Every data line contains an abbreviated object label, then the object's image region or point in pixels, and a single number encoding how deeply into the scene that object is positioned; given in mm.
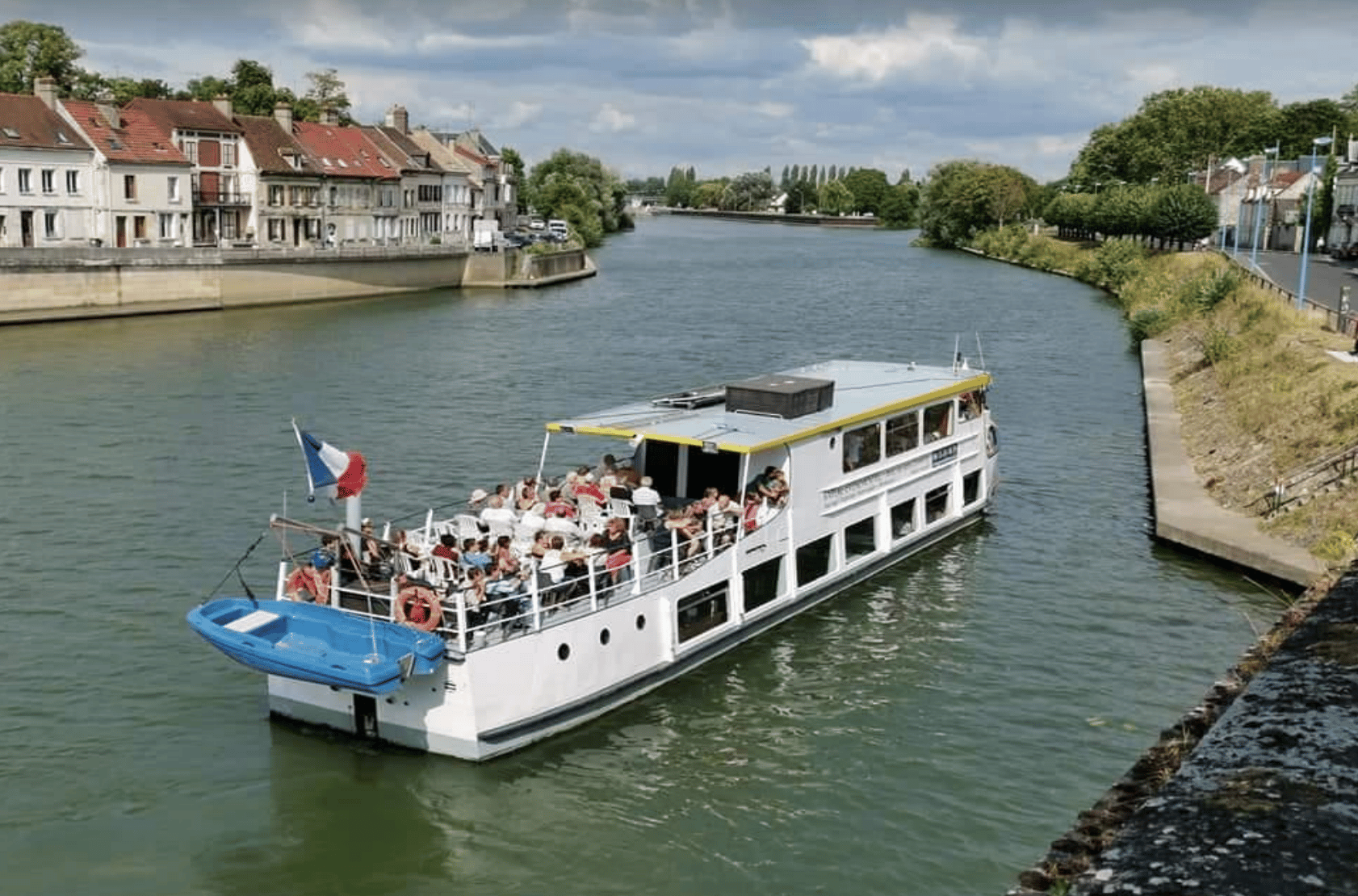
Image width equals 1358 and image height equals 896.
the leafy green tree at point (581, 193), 143375
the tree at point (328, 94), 140000
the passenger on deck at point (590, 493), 21172
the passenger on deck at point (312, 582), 17734
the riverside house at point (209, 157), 83562
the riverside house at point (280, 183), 87688
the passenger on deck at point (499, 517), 20281
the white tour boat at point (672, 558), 17141
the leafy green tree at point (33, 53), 107750
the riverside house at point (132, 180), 77438
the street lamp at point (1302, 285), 46159
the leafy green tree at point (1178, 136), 147000
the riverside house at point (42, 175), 73125
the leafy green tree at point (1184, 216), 104750
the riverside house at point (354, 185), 94688
